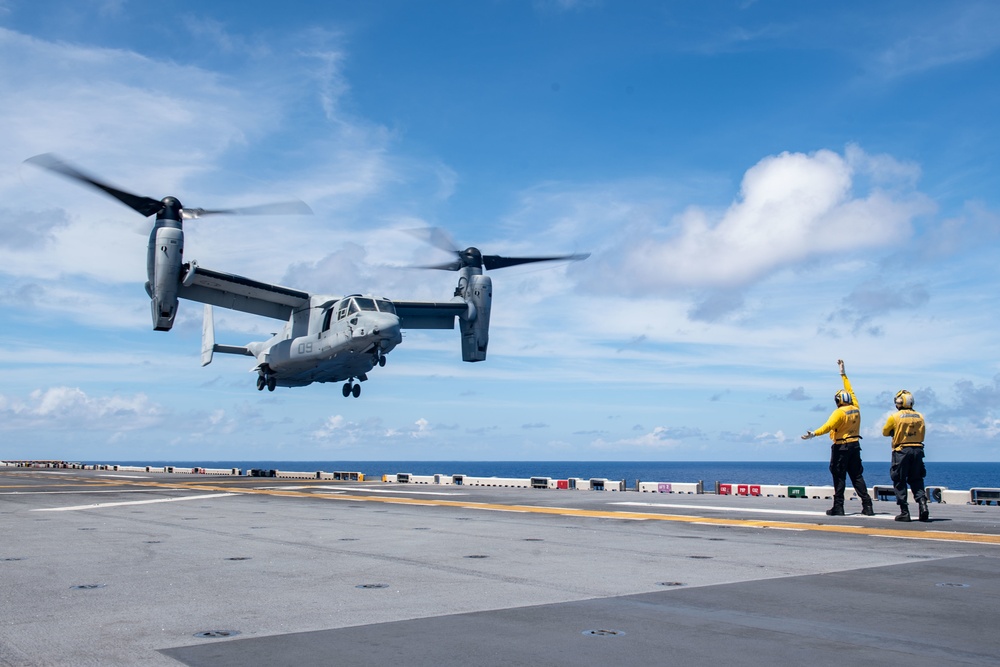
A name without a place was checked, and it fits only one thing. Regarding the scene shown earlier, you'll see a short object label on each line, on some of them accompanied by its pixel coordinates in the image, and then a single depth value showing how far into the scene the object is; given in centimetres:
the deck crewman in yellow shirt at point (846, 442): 1525
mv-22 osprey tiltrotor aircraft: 3709
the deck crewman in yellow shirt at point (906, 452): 1397
